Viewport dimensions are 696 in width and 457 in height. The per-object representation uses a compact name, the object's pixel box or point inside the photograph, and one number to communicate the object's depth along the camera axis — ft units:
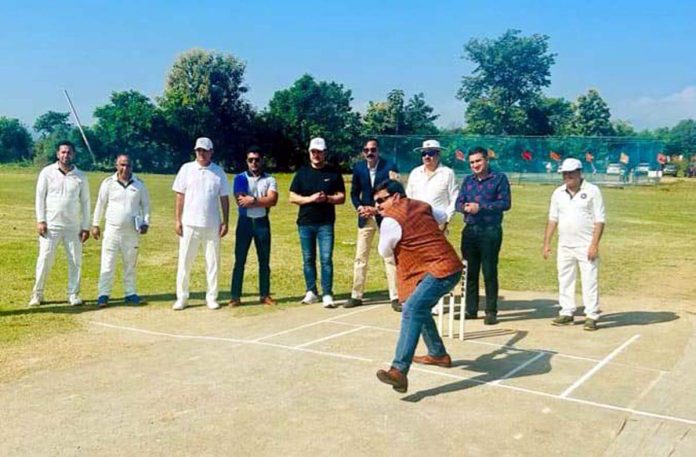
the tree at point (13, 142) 197.88
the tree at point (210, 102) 197.98
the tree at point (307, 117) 201.46
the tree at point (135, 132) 187.21
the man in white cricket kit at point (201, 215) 28.22
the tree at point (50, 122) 217.60
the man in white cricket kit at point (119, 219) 28.84
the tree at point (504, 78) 216.13
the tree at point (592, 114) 227.61
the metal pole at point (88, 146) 177.68
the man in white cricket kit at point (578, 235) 25.05
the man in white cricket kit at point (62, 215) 28.25
